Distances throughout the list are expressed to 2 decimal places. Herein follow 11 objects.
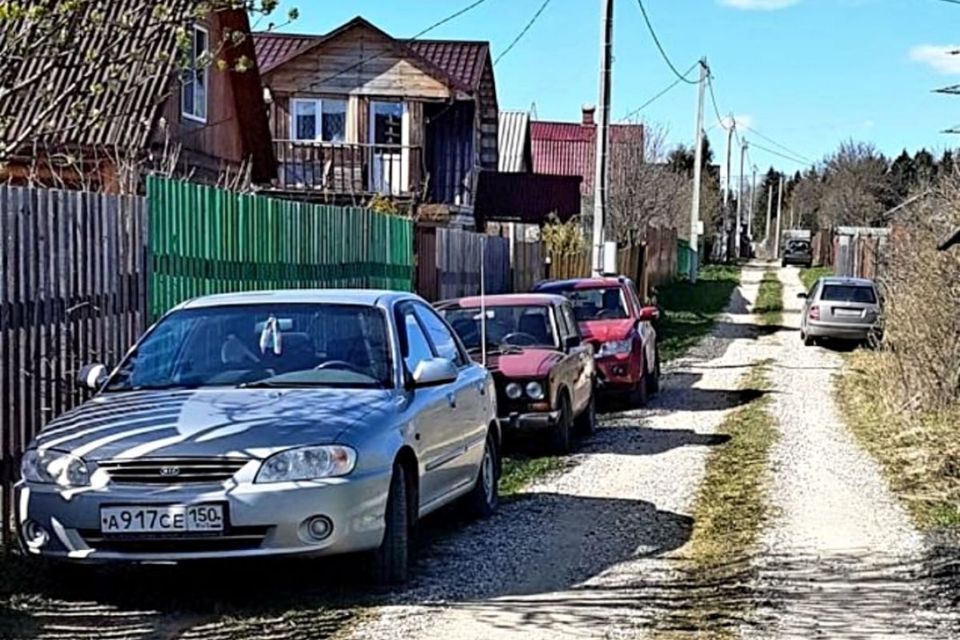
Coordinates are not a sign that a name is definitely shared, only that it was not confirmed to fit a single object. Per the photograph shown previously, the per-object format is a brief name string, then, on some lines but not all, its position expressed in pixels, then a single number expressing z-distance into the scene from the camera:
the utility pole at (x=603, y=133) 21.84
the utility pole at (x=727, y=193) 73.19
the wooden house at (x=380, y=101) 33.28
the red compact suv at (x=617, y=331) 16.77
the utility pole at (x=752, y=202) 116.44
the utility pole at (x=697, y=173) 49.47
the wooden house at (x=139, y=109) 7.32
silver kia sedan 6.71
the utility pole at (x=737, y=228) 88.75
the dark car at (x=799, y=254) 72.62
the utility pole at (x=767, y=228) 114.53
